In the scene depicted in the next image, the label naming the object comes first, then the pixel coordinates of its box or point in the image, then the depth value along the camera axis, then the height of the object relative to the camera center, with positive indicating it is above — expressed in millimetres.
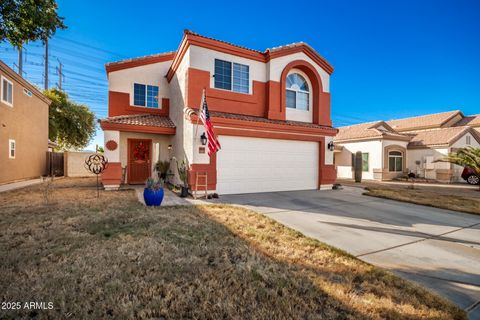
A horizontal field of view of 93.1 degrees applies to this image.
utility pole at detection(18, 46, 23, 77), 25641 +11307
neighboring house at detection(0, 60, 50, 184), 12305 +1953
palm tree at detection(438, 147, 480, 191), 13914 +341
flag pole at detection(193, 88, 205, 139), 9286 +1301
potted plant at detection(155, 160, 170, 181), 12602 -427
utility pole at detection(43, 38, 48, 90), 27172 +10330
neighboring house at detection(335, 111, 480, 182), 19844 +1213
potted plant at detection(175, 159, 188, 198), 9339 -672
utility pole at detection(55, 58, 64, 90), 30841 +12018
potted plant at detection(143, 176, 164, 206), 7199 -1042
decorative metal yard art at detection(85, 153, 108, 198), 9805 -163
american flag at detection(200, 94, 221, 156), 8188 +1109
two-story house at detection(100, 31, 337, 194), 10133 +2424
